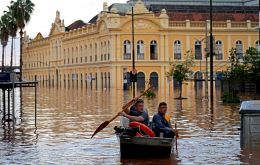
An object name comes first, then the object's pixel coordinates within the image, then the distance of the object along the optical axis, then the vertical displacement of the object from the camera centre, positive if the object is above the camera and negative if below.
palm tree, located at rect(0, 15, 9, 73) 93.25 +7.02
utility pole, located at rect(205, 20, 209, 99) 50.46 -0.81
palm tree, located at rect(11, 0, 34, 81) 85.88 +8.93
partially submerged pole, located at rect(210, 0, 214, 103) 38.69 +1.30
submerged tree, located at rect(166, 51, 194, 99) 51.66 +0.45
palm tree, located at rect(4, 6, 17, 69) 89.25 +7.53
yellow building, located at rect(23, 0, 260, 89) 89.31 +5.10
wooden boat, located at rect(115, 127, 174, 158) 14.37 -1.48
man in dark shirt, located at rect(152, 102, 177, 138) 14.99 -1.05
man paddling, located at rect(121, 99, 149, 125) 14.98 -0.82
